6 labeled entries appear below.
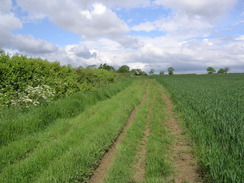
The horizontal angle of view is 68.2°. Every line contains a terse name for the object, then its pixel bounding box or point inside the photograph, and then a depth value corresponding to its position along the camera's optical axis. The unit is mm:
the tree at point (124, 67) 116675
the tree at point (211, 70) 161500
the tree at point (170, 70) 165638
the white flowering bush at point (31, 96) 7404
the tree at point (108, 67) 58688
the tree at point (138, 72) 120462
